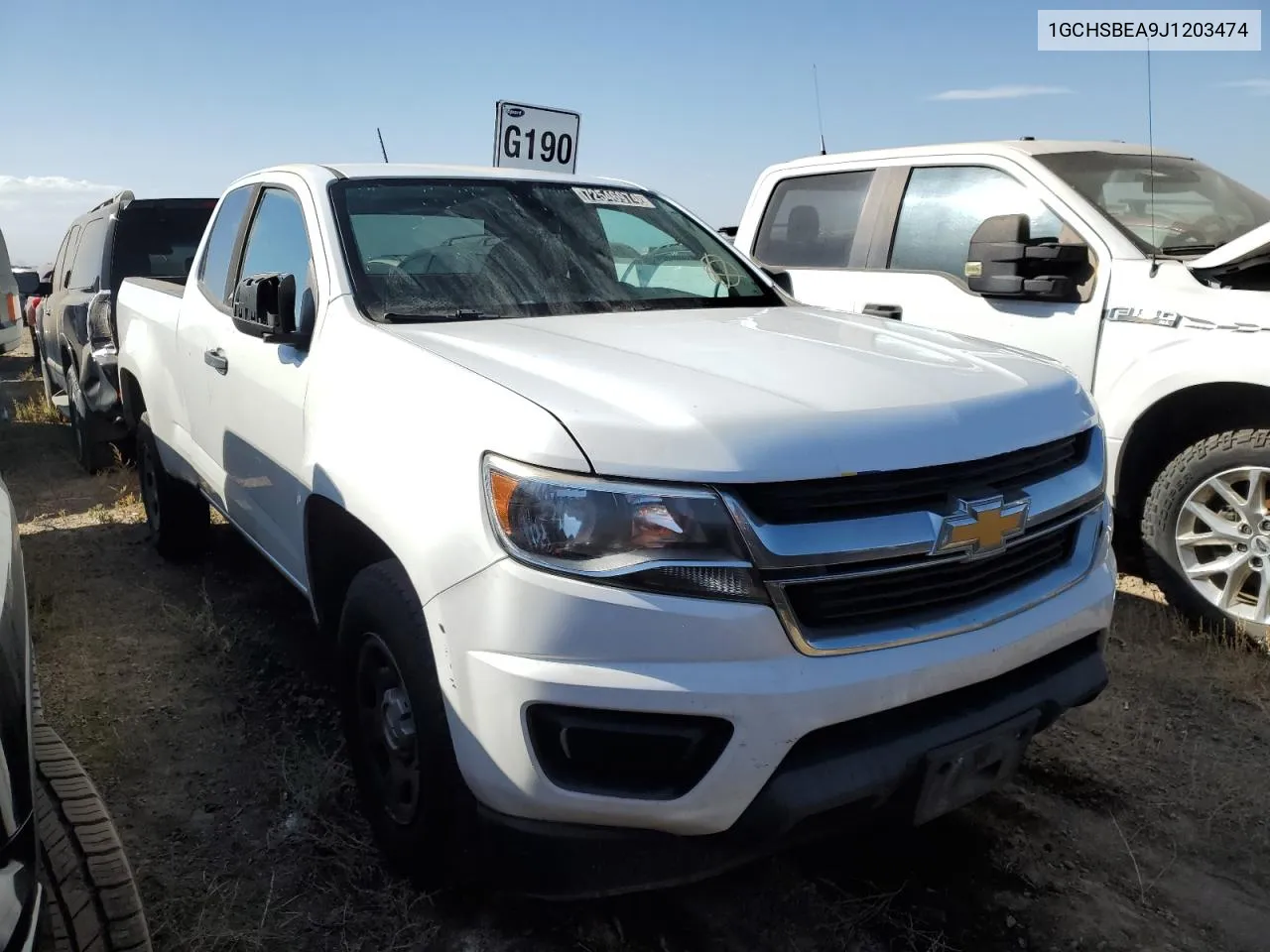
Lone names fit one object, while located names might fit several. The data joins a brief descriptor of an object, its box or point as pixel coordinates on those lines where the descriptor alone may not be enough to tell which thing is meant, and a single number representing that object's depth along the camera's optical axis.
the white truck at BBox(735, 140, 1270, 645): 3.75
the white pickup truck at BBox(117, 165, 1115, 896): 1.82
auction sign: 6.66
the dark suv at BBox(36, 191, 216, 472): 6.46
